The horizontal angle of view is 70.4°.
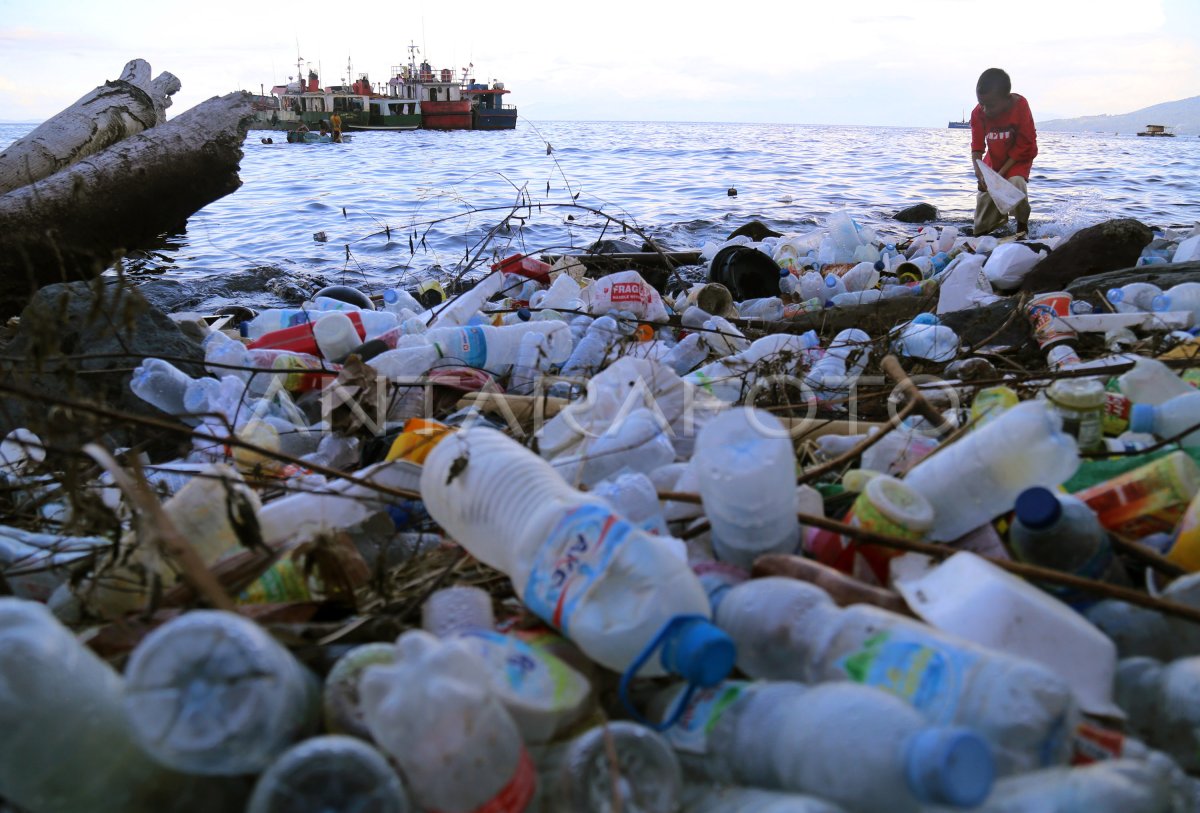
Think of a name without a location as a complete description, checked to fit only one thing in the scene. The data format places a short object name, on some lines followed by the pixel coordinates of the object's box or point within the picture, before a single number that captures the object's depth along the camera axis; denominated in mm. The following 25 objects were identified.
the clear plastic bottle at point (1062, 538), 1287
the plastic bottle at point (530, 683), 995
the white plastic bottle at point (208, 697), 821
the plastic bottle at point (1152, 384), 2006
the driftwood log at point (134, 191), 6211
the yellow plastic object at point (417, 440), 1870
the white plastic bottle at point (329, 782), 812
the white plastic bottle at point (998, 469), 1503
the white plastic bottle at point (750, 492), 1407
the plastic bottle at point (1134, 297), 3348
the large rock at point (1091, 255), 4488
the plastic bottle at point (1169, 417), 1801
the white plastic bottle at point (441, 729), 852
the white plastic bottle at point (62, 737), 821
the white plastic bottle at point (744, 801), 844
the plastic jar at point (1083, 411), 1800
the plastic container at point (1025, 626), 1083
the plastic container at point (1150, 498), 1438
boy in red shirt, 7062
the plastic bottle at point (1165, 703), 1011
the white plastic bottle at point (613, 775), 916
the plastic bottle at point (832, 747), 761
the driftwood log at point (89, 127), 7453
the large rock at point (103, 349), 2783
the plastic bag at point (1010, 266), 4871
